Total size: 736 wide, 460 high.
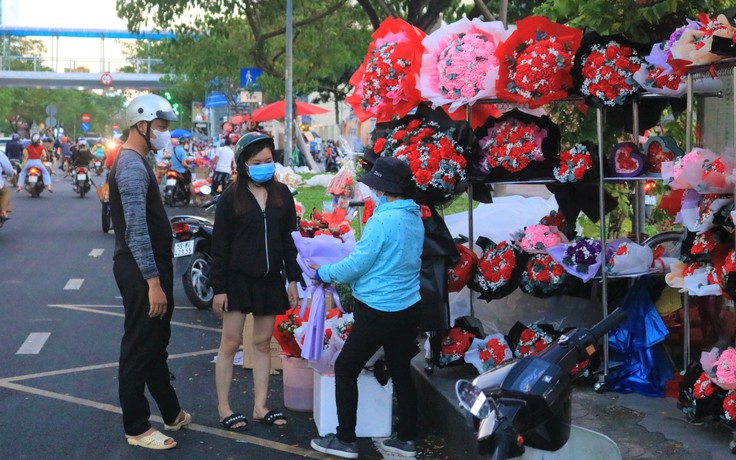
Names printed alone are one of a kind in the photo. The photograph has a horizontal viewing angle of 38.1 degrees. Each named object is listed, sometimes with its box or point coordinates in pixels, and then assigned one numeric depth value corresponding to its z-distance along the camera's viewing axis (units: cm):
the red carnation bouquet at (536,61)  695
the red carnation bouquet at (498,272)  750
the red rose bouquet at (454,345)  745
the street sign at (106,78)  7412
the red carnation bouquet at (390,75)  734
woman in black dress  650
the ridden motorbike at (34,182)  2762
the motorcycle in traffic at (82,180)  2809
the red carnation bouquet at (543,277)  740
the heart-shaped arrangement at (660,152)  710
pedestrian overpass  7556
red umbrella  3484
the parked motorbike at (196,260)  1099
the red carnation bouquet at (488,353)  736
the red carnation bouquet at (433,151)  705
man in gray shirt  588
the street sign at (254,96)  3059
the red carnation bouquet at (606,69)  693
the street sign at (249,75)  2595
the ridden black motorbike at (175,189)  2425
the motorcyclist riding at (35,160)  2681
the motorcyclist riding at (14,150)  3484
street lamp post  2401
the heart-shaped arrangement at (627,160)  712
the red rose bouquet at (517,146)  724
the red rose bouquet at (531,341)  734
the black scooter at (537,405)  325
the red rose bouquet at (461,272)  749
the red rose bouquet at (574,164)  716
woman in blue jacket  590
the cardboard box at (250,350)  819
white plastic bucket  718
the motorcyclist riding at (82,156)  2719
